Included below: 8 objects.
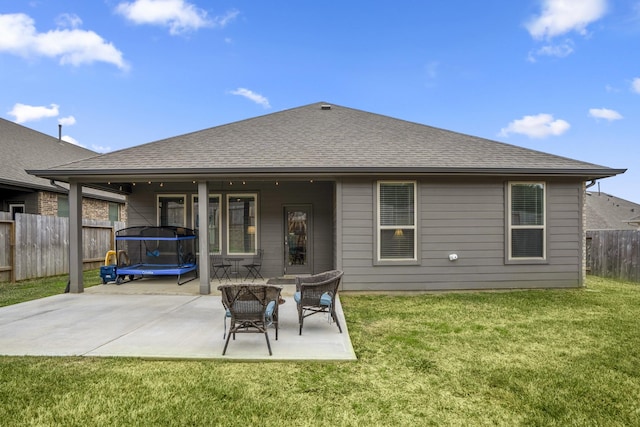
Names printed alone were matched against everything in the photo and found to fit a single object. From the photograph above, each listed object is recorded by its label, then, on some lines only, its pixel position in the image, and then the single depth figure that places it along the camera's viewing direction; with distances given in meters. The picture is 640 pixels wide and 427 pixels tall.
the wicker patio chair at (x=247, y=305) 3.99
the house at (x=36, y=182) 11.76
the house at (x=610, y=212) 21.81
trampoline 8.55
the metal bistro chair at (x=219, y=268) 9.49
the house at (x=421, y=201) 7.48
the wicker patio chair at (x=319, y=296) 4.84
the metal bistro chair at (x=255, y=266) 9.44
